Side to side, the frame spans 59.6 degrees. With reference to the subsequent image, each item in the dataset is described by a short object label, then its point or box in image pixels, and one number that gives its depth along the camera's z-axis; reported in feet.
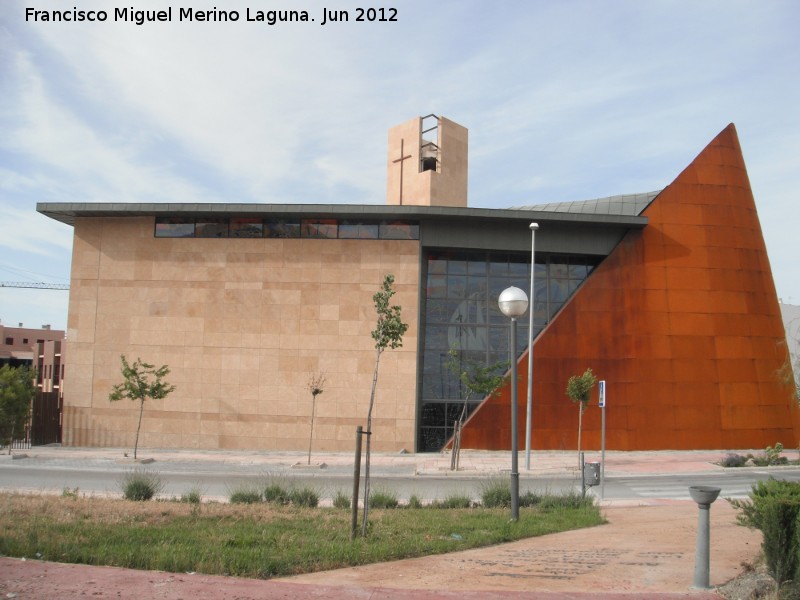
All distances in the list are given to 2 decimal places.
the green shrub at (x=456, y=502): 44.60
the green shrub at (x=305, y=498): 43.04
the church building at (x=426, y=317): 93.20
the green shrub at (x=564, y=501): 43.52
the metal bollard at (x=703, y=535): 24.11
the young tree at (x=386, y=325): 49.49
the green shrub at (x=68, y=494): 43.64
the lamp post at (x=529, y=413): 75.87
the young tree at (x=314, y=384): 86.97
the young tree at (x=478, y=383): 76.69
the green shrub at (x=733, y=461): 78.54
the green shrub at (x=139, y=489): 44.75
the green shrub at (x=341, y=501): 43.47
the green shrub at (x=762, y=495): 24.04
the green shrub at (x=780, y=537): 22.97
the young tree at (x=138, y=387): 83.97
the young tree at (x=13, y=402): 72.60
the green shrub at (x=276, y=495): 44.09
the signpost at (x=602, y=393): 58.38
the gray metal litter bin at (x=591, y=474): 48.96
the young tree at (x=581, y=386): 78.62
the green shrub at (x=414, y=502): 44.75
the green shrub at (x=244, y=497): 43.93
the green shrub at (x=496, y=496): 44.16
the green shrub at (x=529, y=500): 44.94
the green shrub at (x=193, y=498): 42.93
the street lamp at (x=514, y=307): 40.86
